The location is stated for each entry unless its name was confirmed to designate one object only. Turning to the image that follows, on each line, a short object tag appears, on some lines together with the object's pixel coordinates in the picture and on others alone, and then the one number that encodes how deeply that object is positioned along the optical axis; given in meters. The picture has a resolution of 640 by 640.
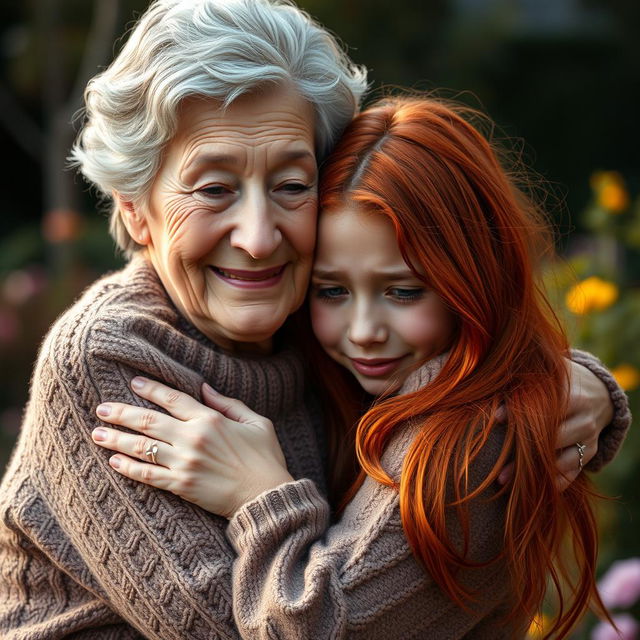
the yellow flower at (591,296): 3.78
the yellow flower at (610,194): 4.43
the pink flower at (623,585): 3.54
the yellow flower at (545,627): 3.68
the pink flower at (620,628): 3.59
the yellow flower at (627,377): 3.85
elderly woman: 2.27
